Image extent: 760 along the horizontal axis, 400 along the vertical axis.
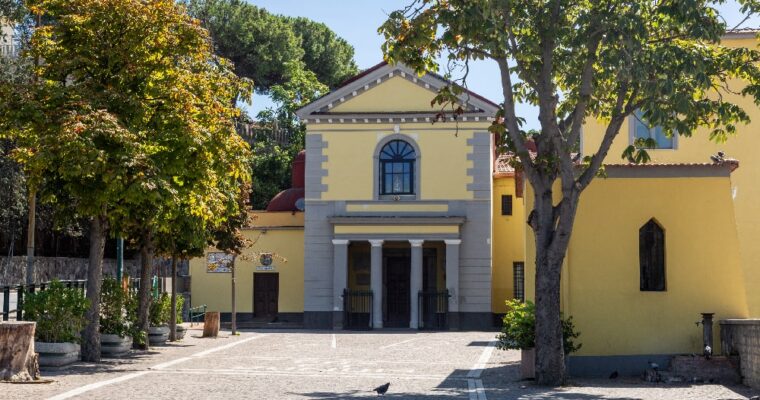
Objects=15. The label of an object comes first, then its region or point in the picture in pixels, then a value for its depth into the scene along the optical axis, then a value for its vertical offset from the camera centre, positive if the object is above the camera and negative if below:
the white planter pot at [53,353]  18.00 -0.96
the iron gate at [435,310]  36.53 -0.36
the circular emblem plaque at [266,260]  40.94 +1.58
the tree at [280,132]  57.28 +9.81
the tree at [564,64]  14.79 +3.66
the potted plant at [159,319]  25.61 -0.51
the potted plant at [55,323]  18.14 -0.44
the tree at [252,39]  64.62 +16.67
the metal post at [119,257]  26.28 +1.12
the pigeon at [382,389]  14.98 -1.30
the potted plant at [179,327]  28.12 -0.76
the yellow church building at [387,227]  36.78 +2.71
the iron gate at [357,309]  36.94 -0.32
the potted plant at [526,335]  17.75 -0.60
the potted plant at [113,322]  21.59 -0.49
